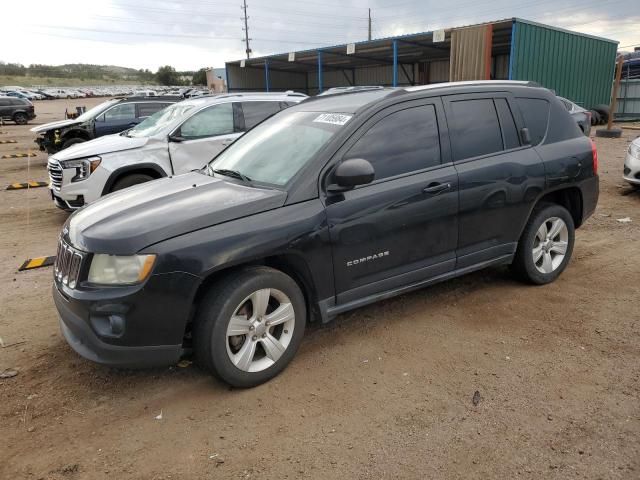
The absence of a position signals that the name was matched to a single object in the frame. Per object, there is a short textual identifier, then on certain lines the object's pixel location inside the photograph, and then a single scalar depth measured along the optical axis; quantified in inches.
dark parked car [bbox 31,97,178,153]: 485.4
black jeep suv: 116.0
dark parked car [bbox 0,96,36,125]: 1149.7
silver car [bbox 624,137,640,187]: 323.3
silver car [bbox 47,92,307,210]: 277.4
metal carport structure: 711.7
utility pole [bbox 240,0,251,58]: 2807.6
